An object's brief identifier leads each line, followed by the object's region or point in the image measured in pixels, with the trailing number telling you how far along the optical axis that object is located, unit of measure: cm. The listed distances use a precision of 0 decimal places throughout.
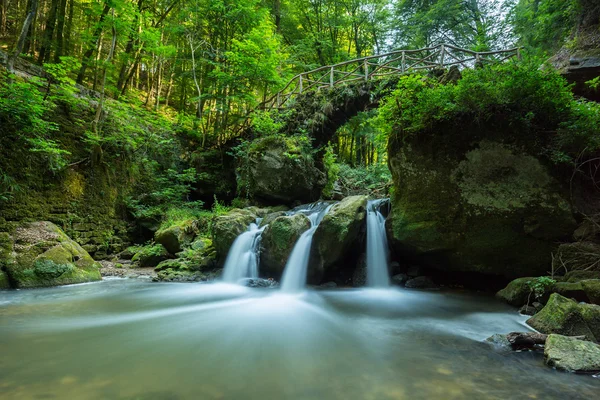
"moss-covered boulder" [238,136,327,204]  998
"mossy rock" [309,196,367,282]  629
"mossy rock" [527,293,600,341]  306
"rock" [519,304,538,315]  419
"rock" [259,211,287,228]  824
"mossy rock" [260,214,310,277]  665
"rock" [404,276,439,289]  625
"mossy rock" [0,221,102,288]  552
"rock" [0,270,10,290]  530
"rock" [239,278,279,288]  652
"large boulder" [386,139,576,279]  516
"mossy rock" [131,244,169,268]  834
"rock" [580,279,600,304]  371
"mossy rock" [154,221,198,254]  856
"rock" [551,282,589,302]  388
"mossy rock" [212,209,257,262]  740
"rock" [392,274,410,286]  647
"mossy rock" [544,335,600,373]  241
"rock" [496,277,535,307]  459
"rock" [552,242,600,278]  466
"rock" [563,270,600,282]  437
